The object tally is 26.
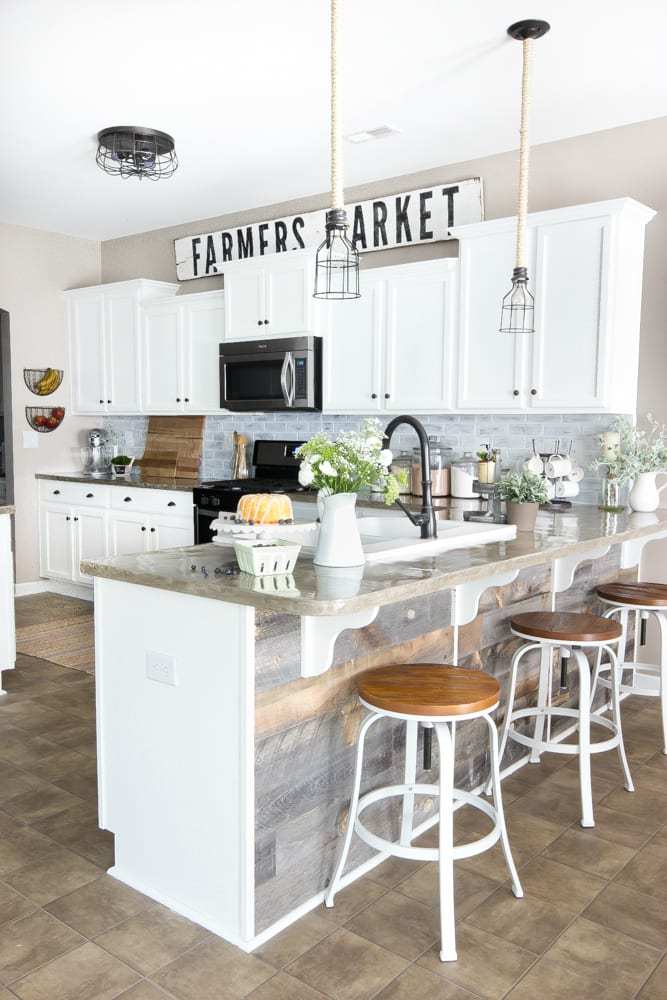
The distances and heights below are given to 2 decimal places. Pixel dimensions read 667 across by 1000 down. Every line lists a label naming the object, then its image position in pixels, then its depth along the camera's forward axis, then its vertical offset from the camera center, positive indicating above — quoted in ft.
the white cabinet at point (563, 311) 12.41 +1.77
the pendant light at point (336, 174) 7.61 +2.39
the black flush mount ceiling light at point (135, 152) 13.55 +4.62
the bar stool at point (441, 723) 6.77 -2.58
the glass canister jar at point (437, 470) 14.79 -0.88
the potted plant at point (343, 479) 7.22 -0.52
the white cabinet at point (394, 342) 14.38 +1.46
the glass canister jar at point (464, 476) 14.49 -0.96
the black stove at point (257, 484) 16.61 -1.34
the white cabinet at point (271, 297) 16.01 +2.51
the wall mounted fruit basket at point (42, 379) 20.59 +0.98
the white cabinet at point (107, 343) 19.88 +1.91
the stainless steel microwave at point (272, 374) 15.98 +0.93
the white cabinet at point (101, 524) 18.08 -2.46
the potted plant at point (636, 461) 12.37 -0.57
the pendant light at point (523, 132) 9.85 +3.60
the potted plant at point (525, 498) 10.03 -0.94
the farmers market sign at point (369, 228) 15.01 +3.96
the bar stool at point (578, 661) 9.04 -2.80
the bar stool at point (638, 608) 11.05 -2.54
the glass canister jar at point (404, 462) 15.34 -0.78
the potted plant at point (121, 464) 20.62 -1.14
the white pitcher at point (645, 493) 12.57 -1.07
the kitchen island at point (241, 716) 6.72 -2.62
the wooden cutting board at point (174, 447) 20.18 -0.70
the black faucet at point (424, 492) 8.07 -0.73
